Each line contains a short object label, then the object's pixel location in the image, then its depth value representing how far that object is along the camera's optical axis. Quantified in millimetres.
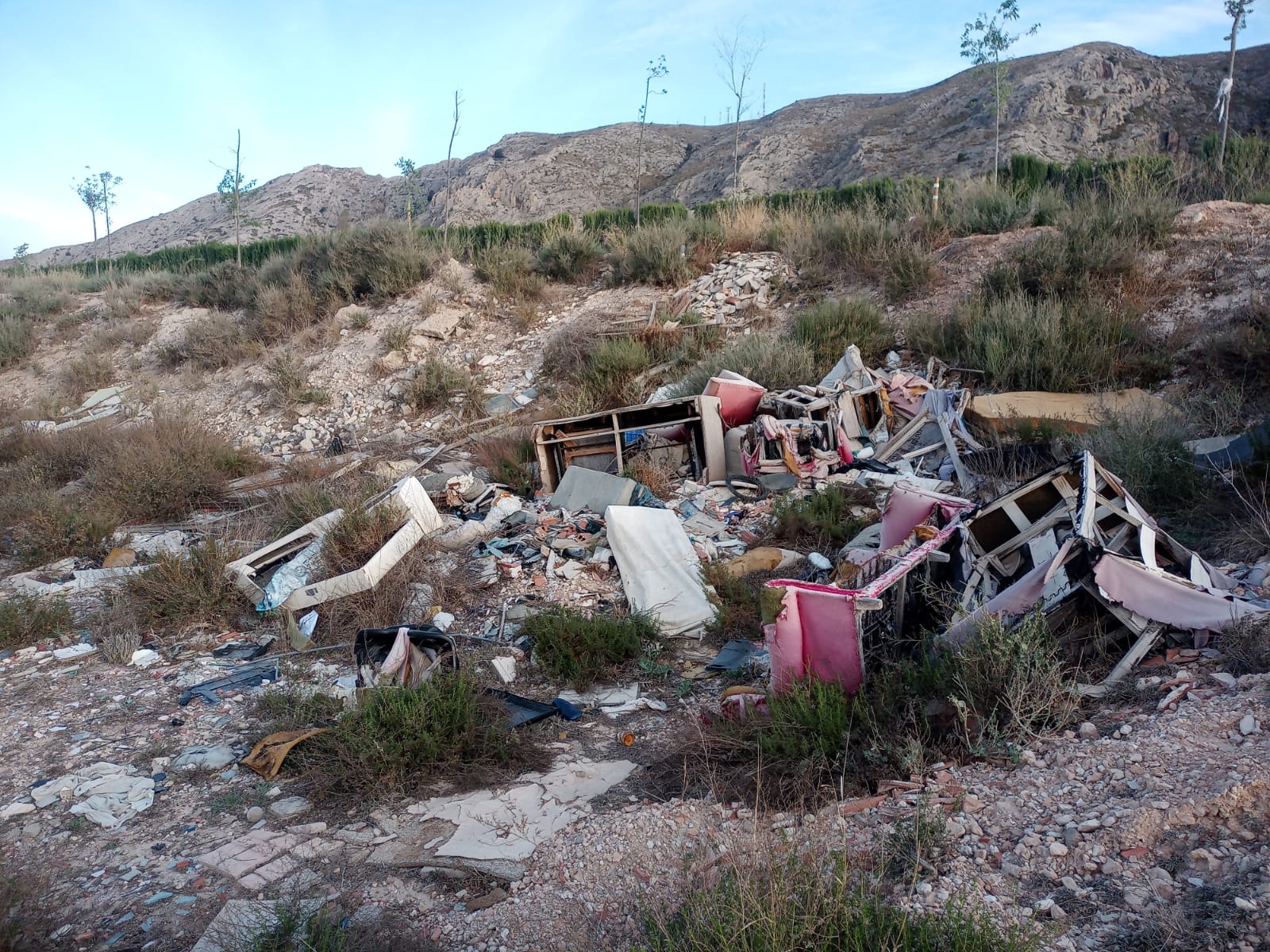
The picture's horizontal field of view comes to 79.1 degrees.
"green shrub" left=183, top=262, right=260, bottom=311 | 16688
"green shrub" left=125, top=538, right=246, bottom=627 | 5898
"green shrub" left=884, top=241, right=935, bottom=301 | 11070
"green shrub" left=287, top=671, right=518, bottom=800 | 3576
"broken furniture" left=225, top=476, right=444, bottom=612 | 5695
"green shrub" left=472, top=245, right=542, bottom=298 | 14773
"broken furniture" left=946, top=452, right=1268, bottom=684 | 3293
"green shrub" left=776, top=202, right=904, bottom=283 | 12031
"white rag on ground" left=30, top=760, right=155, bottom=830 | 3594
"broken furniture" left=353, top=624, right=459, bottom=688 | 4320
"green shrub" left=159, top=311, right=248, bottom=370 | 14883
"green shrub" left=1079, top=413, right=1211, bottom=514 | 5449
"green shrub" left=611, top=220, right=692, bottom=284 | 13797
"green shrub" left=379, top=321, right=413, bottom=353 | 13562
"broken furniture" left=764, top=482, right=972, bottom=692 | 3510
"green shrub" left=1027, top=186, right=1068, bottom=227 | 11492
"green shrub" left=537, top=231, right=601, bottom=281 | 15305
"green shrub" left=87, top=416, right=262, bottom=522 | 8289
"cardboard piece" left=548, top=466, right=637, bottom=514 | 7090
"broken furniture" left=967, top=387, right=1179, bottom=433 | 7082
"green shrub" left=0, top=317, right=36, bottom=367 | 16594
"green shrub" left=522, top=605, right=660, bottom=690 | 4805
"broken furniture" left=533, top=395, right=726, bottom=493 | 7832
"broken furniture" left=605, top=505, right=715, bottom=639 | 5348
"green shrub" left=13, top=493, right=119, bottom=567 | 7215
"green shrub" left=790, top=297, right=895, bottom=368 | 9820
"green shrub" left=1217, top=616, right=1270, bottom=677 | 3057
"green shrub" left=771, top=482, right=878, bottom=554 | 6168
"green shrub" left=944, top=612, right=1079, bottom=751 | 3020
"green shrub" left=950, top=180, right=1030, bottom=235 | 11867
